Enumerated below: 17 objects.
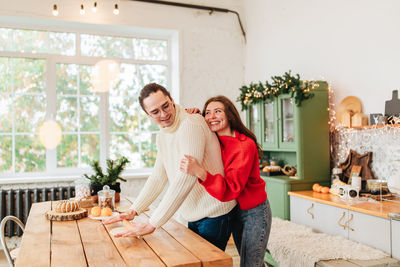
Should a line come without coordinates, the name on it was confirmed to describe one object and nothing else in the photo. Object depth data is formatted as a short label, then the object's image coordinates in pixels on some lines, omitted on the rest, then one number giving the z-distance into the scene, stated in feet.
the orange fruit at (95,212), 7.45
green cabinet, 12.63
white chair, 6.93
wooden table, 4.88
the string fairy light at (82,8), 13.44
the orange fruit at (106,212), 7.50
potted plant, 9.18
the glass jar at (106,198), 7.93
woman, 6.19
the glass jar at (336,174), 12.12
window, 15.69
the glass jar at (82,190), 8.70
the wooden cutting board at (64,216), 7.32
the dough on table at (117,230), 6.09
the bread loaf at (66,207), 7.63
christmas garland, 12.43
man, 5.75
